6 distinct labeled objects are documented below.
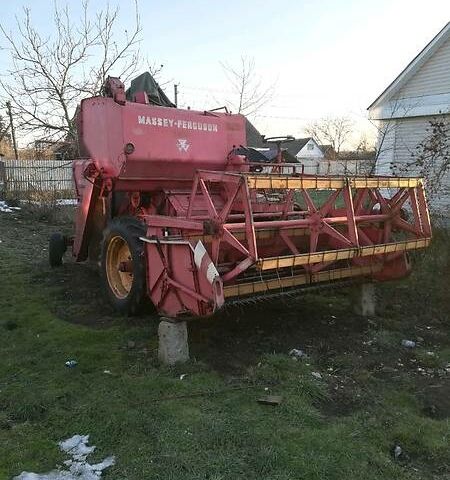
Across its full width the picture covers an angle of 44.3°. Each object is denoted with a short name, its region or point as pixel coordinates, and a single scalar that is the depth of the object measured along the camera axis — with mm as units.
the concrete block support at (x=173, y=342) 4590
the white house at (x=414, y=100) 15672
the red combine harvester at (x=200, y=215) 4438
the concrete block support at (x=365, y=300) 6070
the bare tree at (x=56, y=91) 14211
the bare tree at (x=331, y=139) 65550
